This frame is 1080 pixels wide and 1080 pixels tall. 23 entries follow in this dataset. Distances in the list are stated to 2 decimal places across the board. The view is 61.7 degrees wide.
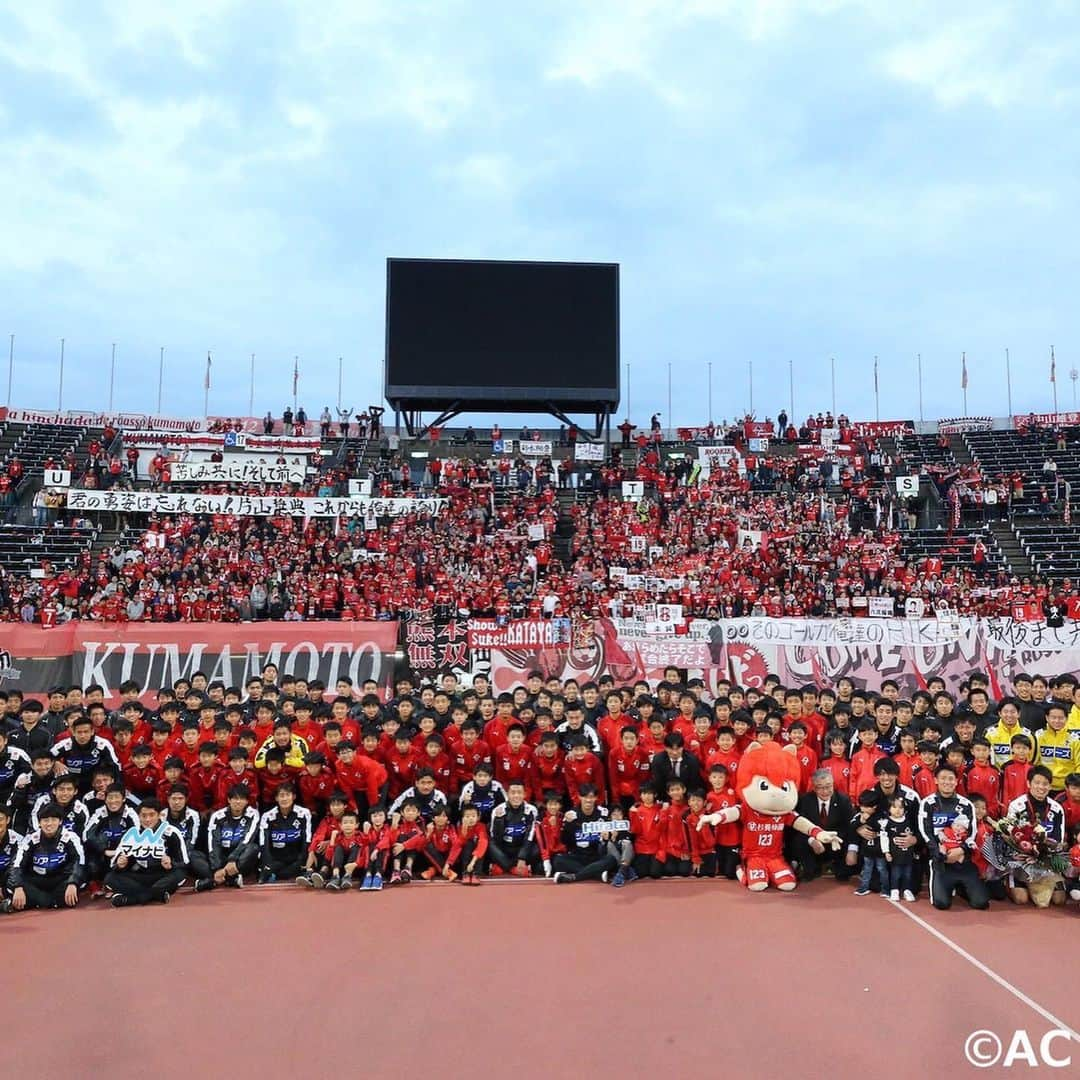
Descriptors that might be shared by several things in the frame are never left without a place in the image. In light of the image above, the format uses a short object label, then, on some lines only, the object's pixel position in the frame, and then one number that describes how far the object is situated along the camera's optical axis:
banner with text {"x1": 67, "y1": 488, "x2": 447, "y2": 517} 26.47
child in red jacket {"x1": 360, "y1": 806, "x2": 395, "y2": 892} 8.24
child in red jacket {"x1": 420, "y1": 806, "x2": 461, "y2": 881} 8.55
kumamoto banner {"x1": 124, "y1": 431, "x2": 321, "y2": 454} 30.03
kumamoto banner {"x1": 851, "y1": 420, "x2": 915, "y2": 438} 32.91
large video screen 30.88
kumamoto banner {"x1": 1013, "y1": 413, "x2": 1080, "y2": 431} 33.06
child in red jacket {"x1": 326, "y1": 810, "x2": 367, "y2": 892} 8.28
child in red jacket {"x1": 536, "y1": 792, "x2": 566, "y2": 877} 8.70
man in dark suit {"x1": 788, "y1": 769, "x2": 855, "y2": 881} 8.34
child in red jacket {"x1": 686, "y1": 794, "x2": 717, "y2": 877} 8.61
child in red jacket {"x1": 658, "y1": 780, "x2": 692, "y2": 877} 8.62
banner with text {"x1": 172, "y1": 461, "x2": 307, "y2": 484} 28.86
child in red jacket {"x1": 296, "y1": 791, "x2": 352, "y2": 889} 8.30
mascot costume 8.09
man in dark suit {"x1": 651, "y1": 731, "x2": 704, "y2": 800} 8.87
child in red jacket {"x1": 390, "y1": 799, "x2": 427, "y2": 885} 8.42
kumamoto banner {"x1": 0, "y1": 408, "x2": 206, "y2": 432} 33.16
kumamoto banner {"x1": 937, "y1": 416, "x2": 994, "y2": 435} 33.72
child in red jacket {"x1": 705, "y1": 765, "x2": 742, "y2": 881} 8.57
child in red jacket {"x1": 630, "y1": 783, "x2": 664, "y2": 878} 8.57
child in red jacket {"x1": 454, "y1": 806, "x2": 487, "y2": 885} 8.52
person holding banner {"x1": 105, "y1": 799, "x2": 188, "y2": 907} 7.72
